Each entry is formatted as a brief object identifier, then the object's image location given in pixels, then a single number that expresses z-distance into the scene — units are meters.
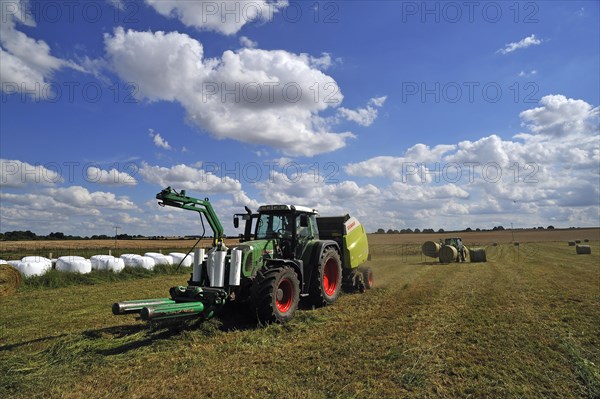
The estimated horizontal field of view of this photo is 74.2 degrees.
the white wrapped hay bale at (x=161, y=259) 20.68
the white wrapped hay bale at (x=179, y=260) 22.25
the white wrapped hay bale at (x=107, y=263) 17.33
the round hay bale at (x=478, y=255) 24.48
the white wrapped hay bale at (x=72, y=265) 16.19
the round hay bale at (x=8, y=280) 12.67
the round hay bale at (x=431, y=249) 27.33
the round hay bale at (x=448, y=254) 24.70
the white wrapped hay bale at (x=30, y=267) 14.77
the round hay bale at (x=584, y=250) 30.44
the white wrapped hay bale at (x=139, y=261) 18.89
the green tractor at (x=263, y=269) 6.93
